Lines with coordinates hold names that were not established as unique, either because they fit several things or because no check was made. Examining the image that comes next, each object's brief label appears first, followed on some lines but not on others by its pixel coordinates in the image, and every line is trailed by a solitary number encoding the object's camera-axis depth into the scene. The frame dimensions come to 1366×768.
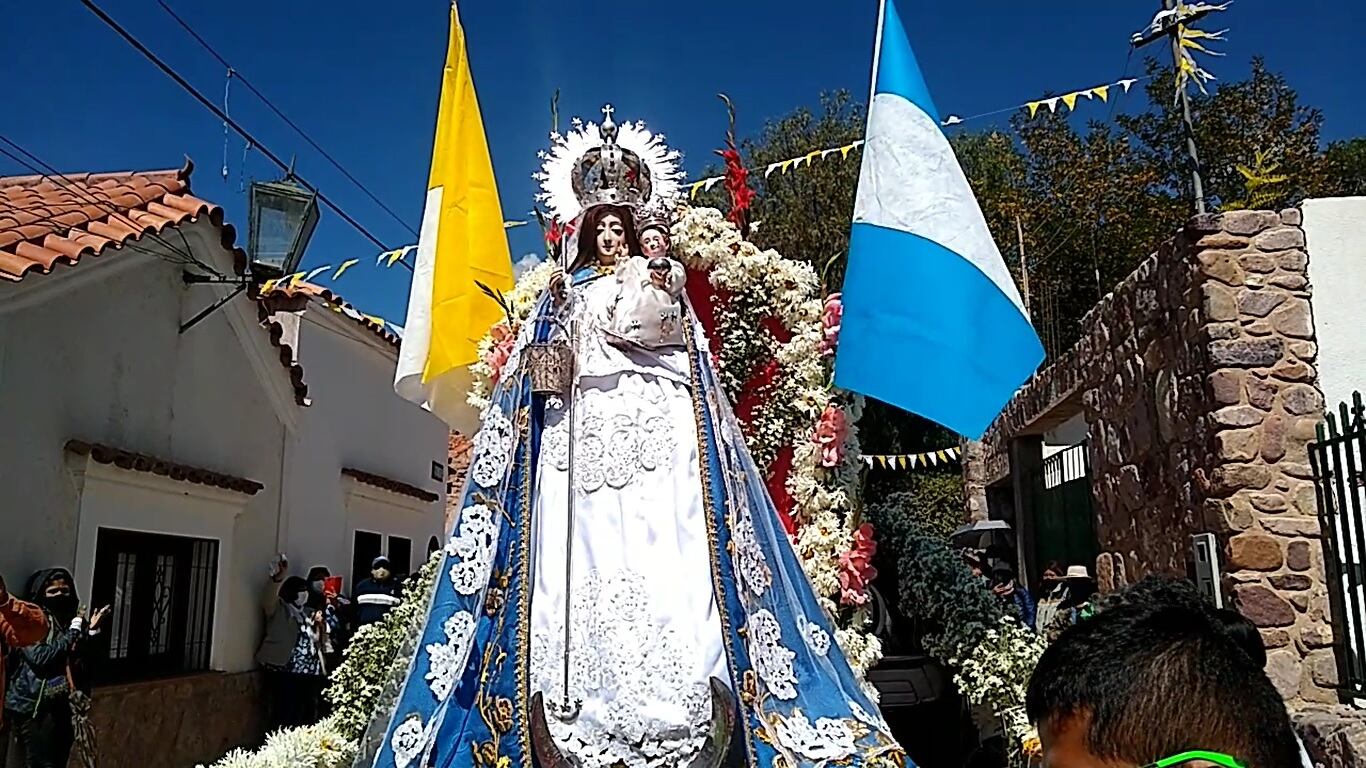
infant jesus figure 3.96
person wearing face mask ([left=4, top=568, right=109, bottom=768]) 5.11
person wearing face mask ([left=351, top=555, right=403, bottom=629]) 7.63
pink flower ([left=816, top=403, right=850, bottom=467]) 5.14
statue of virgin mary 3.51
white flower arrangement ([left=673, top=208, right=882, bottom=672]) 5.15
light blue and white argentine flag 4.33
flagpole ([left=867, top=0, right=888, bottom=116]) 4.85
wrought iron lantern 7.14
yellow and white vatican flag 5.67
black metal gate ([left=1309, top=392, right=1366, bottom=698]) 4.42
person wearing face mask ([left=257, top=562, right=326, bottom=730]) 8.11
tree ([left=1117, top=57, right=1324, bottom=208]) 12.88
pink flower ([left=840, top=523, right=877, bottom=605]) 4.95
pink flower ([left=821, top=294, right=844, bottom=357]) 5.41
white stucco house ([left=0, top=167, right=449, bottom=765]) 5.86
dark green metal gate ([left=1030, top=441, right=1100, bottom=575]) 8.48
